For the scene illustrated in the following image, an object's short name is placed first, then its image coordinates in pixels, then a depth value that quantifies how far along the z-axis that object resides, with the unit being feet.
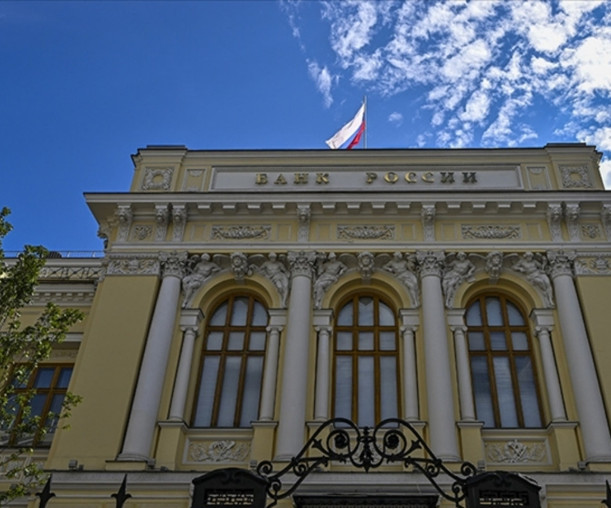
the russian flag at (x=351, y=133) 76.79
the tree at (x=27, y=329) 40.68
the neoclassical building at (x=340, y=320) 50.01
